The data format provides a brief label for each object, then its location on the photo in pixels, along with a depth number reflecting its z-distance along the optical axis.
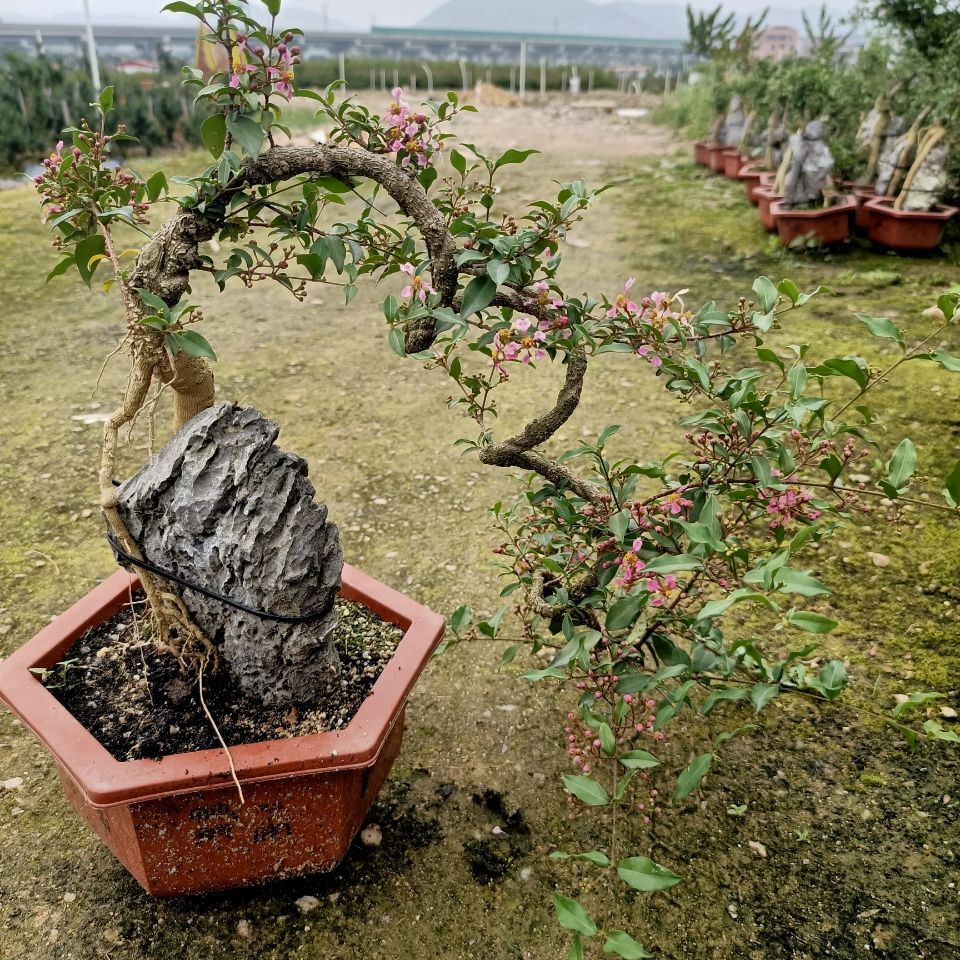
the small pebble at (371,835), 1.55
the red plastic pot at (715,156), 7.34
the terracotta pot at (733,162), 6.88
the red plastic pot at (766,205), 5.22
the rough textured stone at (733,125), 7.41
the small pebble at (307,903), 1.43
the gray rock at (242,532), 1.26
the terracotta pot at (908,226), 4.57
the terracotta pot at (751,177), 5.89
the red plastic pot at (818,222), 4.81
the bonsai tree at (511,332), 1.11
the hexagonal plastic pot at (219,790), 1.21
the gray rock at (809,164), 4.80
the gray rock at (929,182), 4.47
